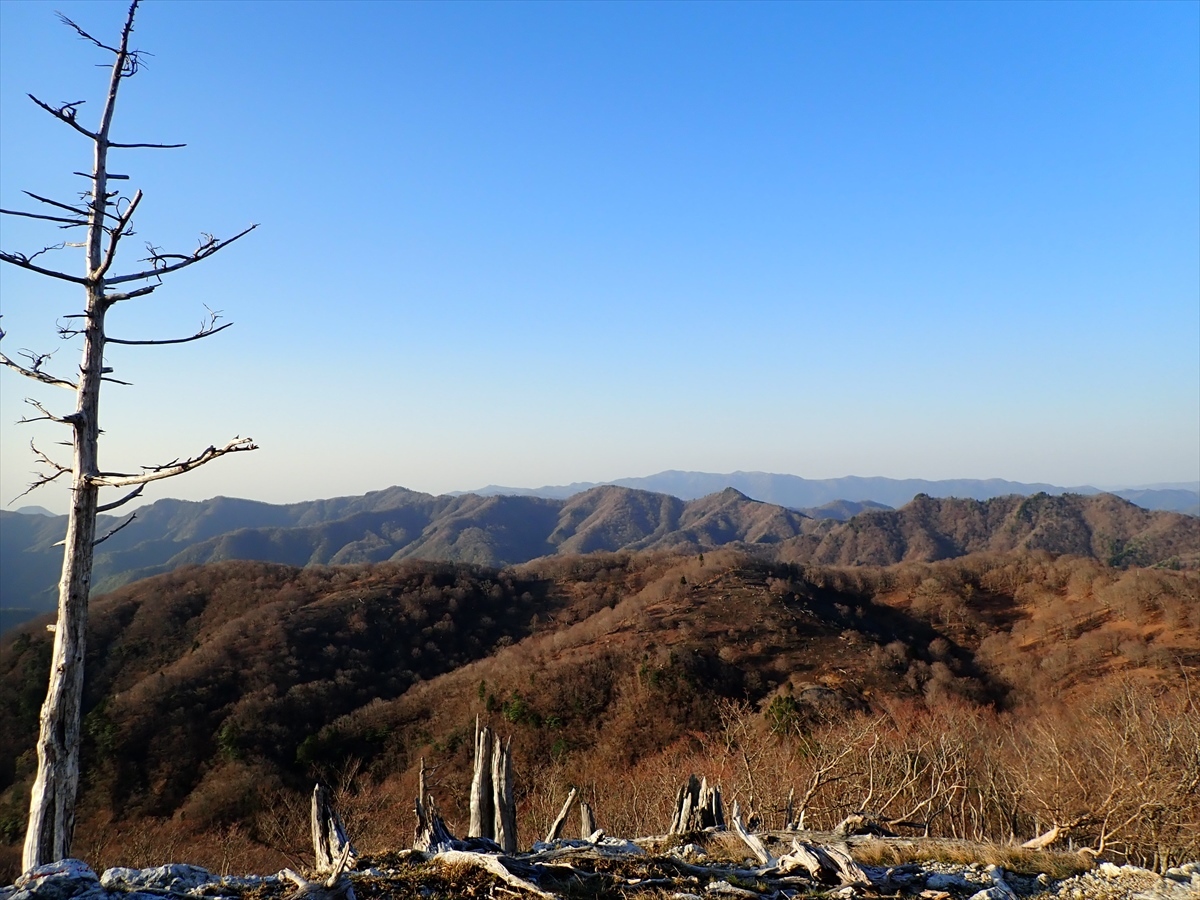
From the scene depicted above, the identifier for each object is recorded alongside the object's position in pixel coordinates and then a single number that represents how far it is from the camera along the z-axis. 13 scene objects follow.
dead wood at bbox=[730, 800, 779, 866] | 6.31
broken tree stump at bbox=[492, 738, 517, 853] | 8.26
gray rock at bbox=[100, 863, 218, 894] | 5.01
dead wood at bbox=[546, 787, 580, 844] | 8.92
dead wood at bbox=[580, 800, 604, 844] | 9.80
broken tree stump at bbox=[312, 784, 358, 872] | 6.69
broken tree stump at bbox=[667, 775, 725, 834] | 9.01
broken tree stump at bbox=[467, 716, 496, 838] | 8.70
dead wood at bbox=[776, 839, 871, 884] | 5.71
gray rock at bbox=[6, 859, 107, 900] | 4.51
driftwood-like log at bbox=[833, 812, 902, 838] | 8.44
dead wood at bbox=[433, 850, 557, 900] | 5.09
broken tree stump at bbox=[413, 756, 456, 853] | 6.40
